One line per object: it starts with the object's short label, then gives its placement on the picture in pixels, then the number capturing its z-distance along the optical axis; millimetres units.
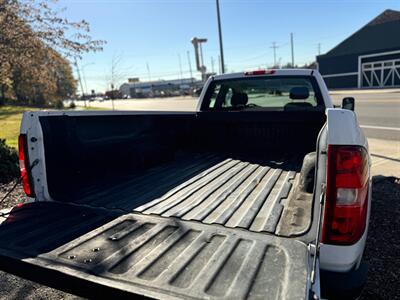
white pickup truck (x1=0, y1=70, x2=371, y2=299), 1661
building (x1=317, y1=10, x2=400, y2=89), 34406
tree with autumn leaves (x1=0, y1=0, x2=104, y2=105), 7949
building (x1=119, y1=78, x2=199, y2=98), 91775
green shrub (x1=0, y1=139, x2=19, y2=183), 6594
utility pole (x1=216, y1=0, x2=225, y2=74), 17984
